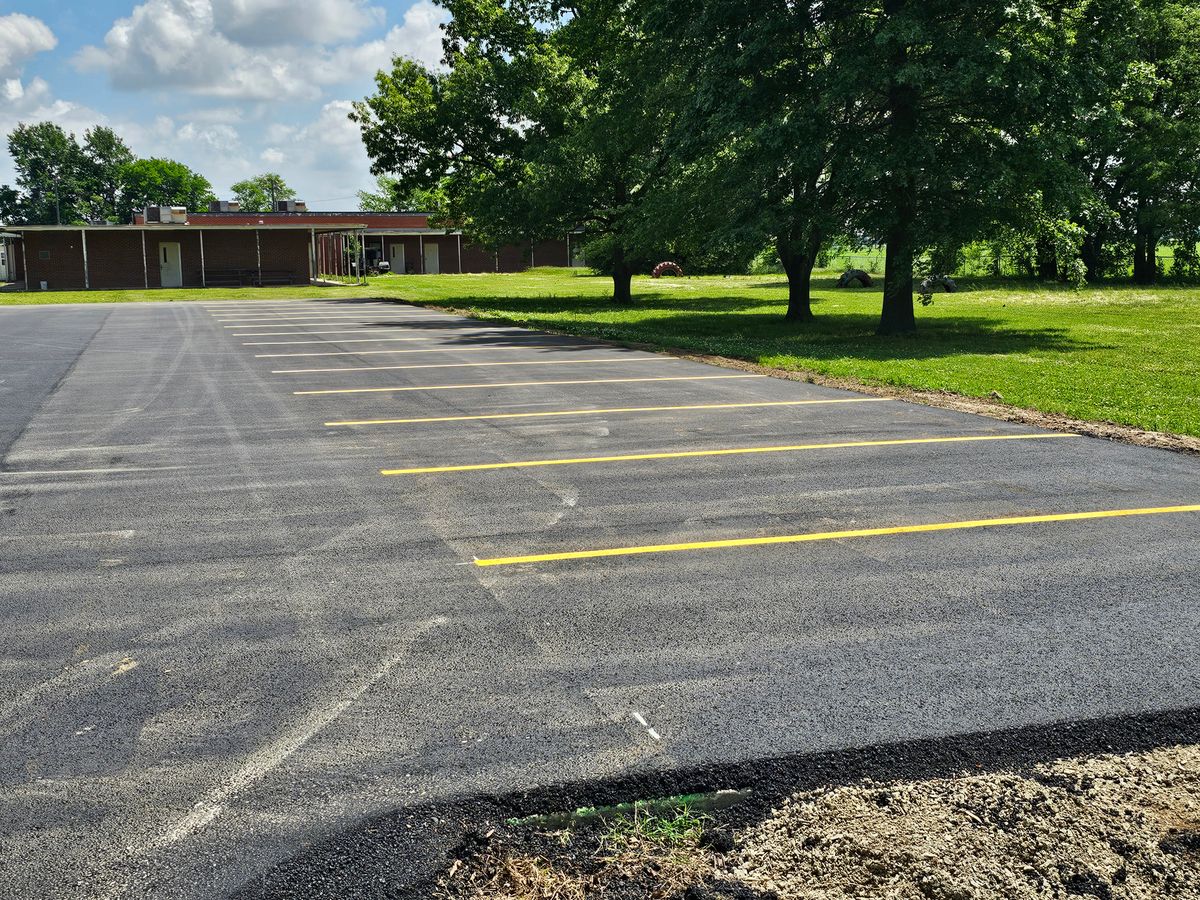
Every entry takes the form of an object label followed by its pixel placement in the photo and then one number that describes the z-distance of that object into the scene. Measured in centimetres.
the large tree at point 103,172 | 13875
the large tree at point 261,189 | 15325
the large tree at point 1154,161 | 3569
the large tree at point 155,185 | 13888
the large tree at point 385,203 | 10774
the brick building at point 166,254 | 5159
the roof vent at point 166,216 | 5909
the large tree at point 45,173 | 13525
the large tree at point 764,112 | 2092
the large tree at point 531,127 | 2964
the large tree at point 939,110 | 1925
